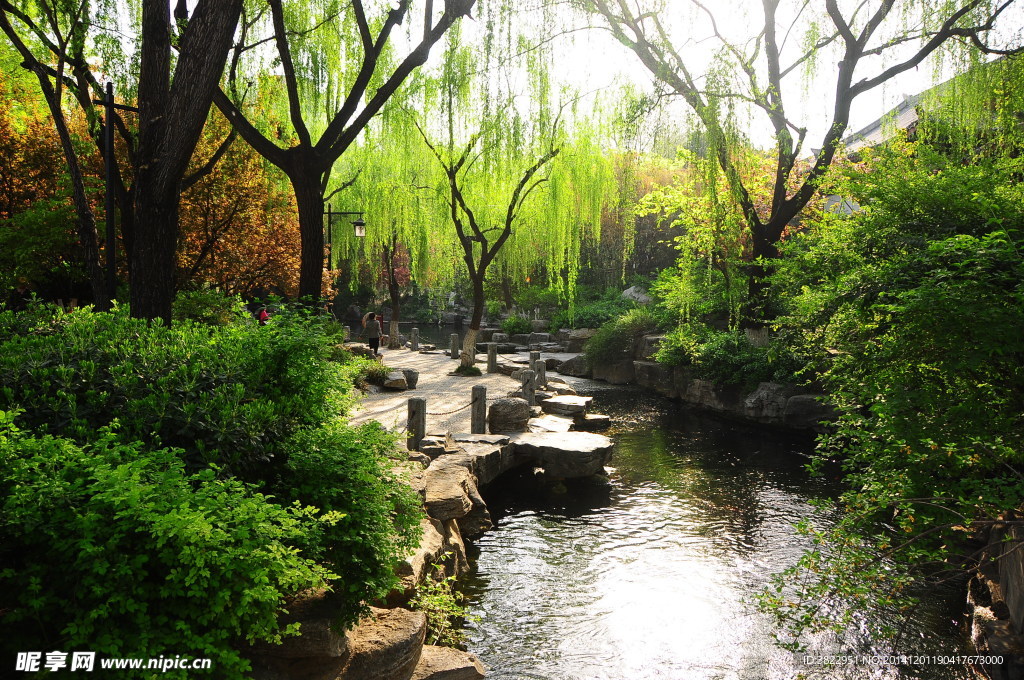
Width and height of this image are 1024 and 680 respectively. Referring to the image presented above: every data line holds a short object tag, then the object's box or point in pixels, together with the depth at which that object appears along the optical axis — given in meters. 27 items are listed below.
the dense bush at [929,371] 4.41
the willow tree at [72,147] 8.92
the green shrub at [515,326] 29.38
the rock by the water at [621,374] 20.55
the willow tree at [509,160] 14.92
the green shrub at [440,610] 5.19
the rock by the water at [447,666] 4.73
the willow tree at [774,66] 11.81
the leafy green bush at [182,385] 4.15
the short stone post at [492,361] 18.84
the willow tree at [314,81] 8.66
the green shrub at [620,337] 20.86
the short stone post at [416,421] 9.19
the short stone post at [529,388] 13.70
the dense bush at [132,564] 2.87
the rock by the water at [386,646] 4.07
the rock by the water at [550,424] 11.95
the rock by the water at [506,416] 11.49
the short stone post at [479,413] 10.75
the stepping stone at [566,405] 14.23
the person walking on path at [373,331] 19.98
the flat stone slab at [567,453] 10.28
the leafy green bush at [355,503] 3.89
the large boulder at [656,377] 18.27
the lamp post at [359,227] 18.44
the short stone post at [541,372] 16.55
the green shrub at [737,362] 14.41
